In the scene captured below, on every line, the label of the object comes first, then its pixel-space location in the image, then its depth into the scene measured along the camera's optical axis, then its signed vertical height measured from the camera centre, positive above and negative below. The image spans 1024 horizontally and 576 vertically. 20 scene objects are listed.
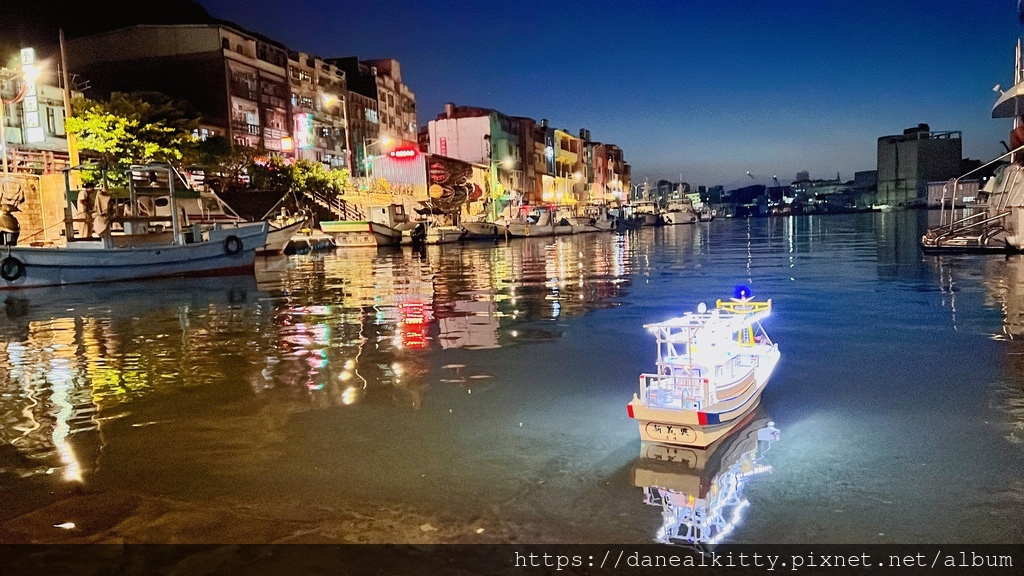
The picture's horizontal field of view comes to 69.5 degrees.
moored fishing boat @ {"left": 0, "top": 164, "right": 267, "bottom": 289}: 28.14 -0.61
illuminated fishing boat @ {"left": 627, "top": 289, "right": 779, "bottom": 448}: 6.85 -1.72
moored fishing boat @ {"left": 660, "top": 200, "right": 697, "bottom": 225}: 113.75 +0.14
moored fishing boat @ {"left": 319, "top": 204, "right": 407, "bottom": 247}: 55.59 -0.31
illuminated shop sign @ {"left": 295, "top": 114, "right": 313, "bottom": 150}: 61.22 +8.26
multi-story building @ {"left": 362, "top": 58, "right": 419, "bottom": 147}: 79.56 +13.89
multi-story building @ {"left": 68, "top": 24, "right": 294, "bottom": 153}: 53.81 +12.48
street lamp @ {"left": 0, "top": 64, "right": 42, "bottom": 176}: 33.56 +7.80
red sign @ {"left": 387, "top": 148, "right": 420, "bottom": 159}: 74.12 +7.37
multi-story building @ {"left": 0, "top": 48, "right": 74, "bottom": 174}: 37.75 +6.56
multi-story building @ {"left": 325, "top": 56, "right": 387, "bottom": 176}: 72.62 +11.47
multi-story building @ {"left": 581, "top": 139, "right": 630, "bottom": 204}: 124.31 +7.95
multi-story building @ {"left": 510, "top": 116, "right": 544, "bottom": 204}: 98.38 +8.15
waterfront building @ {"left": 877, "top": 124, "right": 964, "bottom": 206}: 165.50 +1.70
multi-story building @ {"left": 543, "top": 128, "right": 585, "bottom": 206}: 108.00 +7.56
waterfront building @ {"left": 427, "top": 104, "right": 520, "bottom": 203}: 89.00 +10.13
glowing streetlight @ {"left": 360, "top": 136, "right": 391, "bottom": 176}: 72.56 +8.47
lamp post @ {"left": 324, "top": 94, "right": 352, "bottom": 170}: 68.36 +11.42
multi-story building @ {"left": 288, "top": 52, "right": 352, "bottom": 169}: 62.31 +10.73
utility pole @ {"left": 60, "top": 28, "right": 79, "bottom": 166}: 38.78 +4.77
